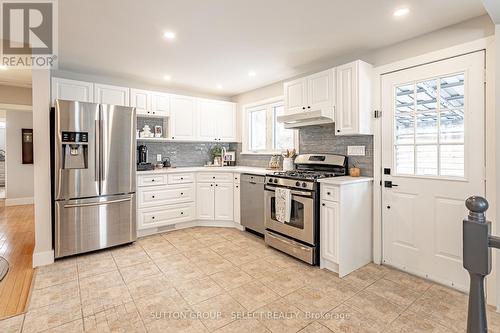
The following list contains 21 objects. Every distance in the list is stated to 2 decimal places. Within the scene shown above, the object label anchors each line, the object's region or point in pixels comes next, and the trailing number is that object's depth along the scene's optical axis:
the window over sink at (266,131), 4.34
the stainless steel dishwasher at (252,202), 3.79
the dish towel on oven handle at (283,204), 3.10
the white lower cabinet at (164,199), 3.84
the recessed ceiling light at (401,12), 2.19
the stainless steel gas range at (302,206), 2.86
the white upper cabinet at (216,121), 4.81
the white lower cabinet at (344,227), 2.66
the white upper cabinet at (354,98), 2.87
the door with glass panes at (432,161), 2.32
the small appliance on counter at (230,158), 5.24
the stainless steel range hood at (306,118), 3.16
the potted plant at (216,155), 5.17
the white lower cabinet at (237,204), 4.23
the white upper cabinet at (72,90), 3.47
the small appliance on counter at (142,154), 4.29
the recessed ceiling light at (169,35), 2.61
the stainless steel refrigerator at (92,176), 3.02
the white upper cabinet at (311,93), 3.14
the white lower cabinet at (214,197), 4.35
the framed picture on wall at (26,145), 6.06
